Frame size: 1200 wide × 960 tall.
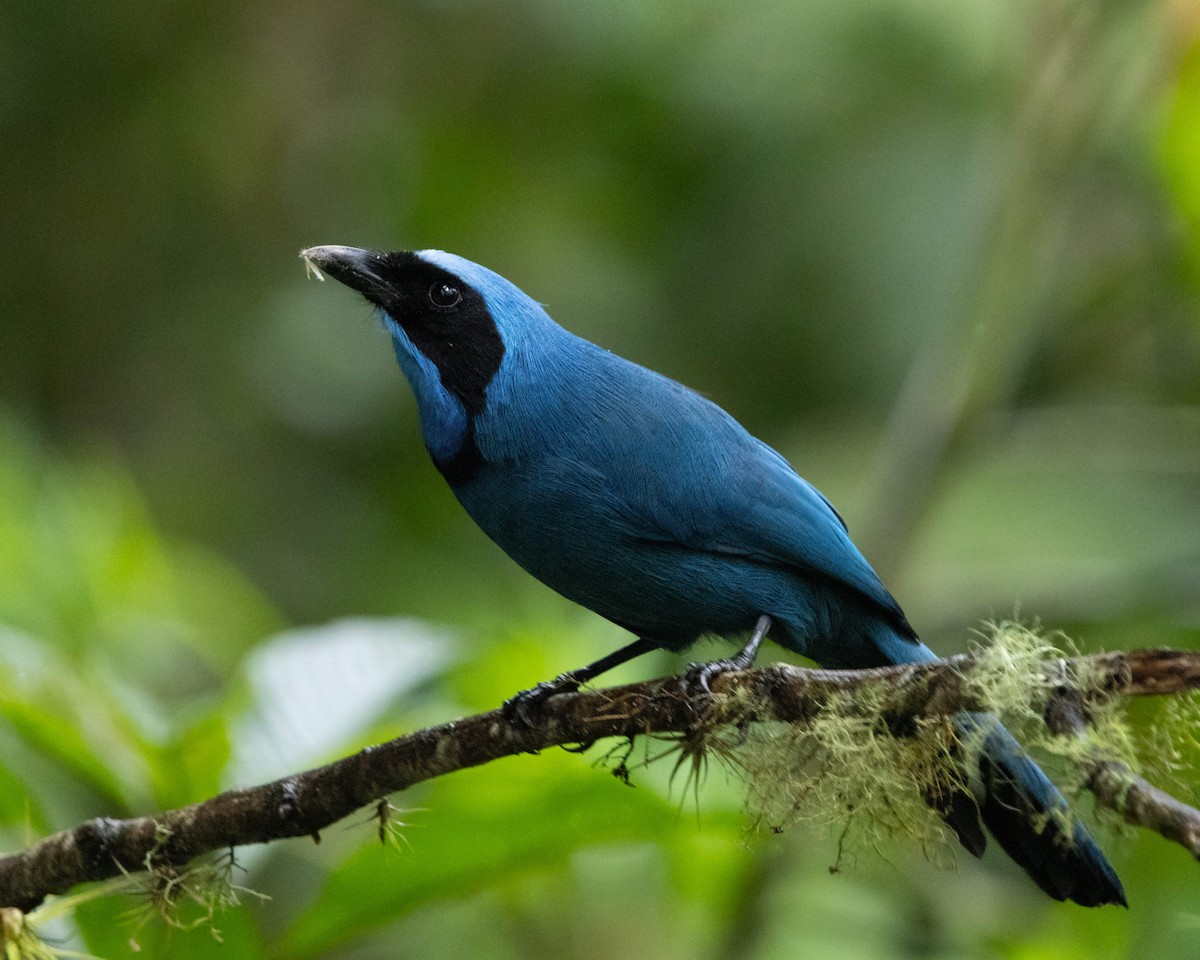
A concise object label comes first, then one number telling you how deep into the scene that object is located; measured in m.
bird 6.29
